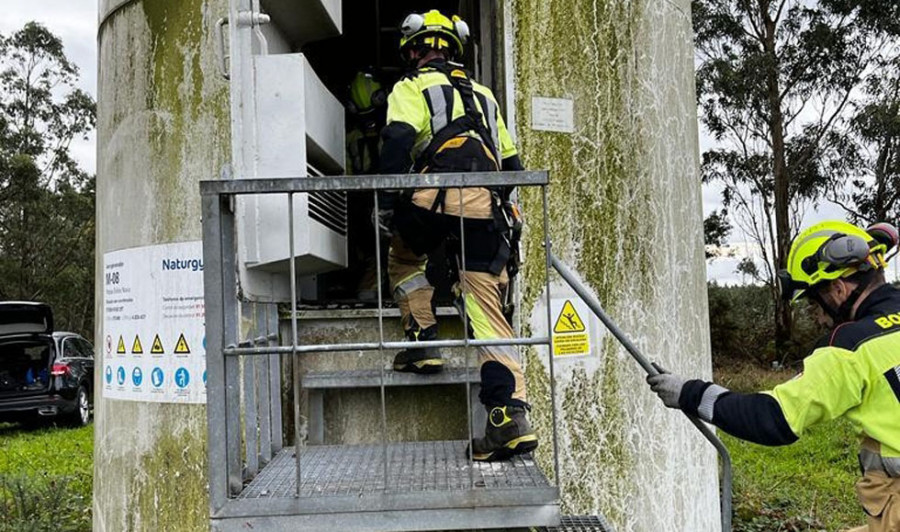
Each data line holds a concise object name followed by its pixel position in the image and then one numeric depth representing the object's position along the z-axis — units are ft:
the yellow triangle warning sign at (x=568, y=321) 15.31
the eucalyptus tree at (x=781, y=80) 73.92
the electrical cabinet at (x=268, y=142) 11.02
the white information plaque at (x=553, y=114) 15.33
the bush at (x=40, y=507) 21.71
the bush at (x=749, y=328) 75.66
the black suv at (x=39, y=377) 48.24
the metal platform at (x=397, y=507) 9.36
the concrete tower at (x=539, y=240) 14.89
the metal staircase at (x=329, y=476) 9.36
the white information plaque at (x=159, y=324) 14.84
